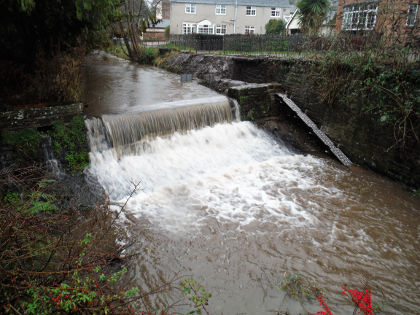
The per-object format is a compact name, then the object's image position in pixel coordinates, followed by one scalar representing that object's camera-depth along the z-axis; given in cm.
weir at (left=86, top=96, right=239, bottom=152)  773
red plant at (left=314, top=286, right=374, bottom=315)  341
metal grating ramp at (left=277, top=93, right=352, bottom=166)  888
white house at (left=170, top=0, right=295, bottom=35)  3719
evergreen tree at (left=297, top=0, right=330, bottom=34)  2410
